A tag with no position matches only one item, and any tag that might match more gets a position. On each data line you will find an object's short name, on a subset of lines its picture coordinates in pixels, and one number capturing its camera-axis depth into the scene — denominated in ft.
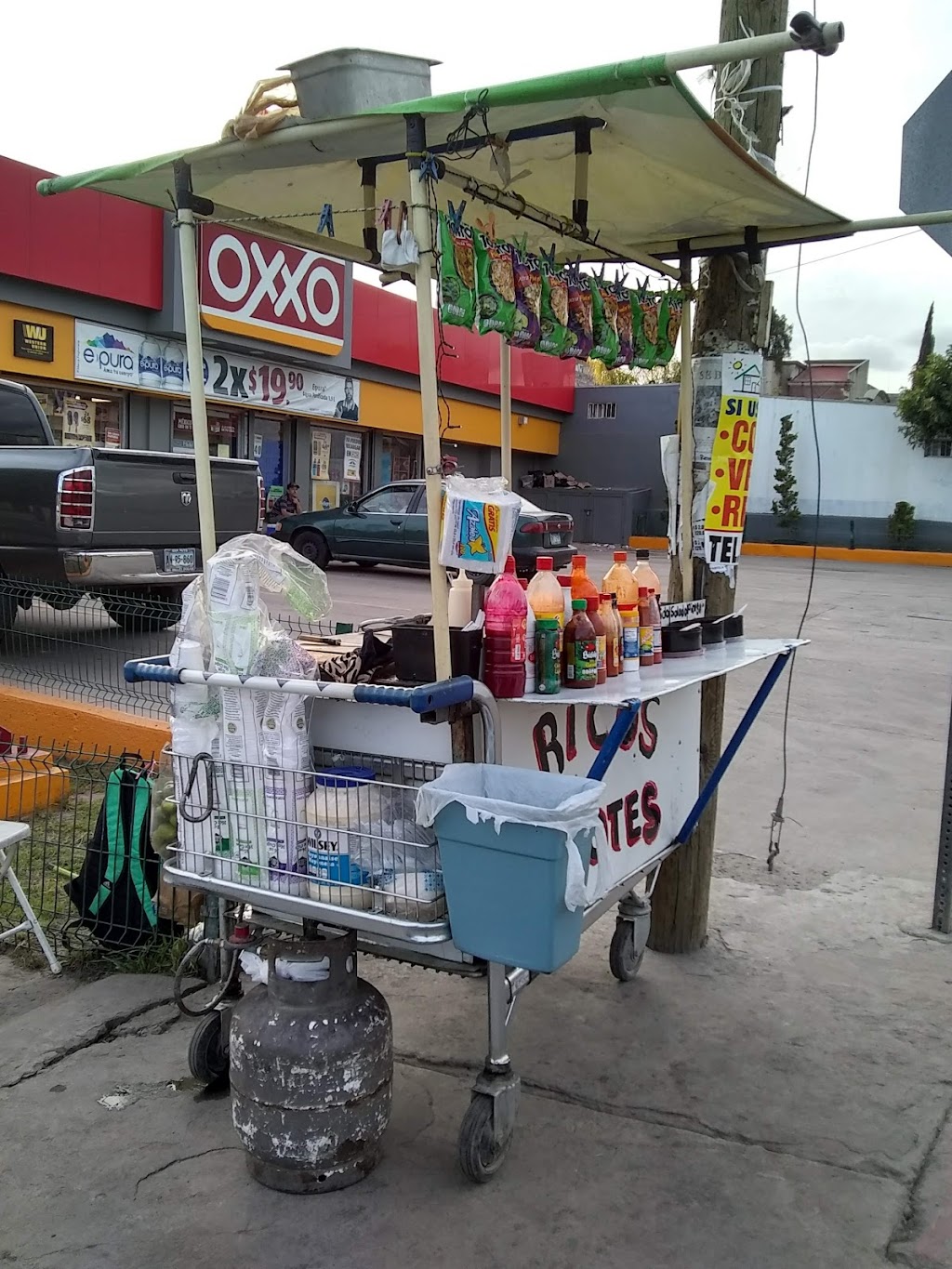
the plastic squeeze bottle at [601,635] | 10.48
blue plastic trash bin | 7.99
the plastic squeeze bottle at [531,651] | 9.66
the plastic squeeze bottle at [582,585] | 10.77
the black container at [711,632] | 12.61
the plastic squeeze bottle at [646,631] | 11.35
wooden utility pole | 13.32
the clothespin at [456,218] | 9.49
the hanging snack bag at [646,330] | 12.94
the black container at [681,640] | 11.98
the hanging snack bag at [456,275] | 9.16
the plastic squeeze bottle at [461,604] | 10.66
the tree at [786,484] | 94.53
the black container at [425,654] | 9.21
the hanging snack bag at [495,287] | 9.85
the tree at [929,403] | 90.12
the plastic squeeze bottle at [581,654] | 10.00
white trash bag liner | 7.95
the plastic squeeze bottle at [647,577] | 11.67
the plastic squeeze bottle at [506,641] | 9.32
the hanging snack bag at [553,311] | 11.21
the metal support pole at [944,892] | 14.94
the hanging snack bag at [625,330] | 12.60
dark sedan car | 50.88
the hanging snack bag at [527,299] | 10.58
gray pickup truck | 25.89
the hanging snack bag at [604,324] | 12.20
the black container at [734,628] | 13.42
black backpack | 13.62
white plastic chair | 12.71
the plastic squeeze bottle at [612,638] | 10.75
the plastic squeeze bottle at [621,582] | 11.17
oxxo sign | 50.29
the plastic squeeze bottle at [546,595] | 10.03
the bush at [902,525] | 92.12
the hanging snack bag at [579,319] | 11.82
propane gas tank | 8.98
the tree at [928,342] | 163.53
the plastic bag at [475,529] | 9.45
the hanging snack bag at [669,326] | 13.34
